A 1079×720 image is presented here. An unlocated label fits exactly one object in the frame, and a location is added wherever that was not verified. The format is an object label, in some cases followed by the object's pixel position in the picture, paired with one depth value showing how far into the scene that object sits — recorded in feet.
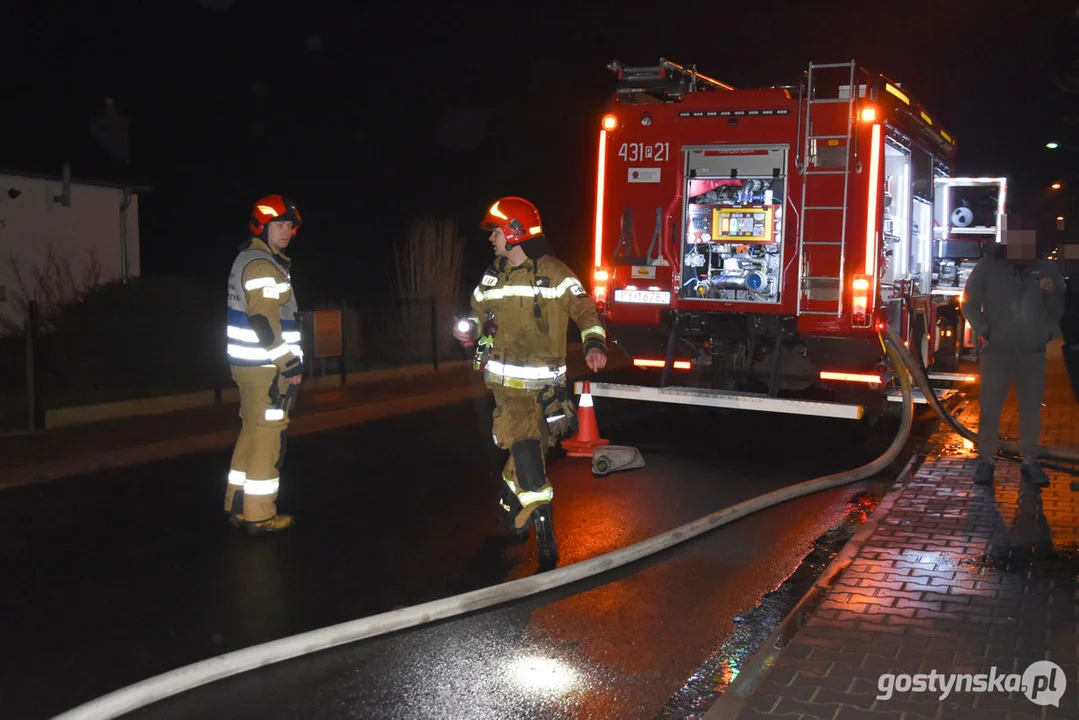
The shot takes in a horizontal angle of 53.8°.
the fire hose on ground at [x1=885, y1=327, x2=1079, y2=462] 27.04
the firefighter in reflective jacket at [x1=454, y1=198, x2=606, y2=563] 18.92
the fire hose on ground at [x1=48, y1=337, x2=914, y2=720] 12.50
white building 68.85
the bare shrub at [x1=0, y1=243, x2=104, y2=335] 42.34
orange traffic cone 29.40
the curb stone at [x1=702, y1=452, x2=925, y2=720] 12.45
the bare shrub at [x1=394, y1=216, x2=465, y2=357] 56.13
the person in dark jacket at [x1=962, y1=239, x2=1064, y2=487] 23.58
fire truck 29.50
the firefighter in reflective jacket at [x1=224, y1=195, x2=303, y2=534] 20.11
